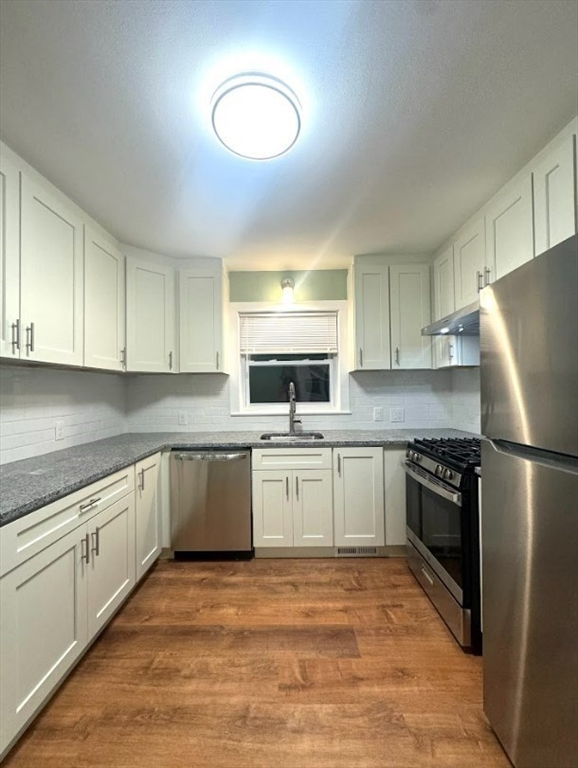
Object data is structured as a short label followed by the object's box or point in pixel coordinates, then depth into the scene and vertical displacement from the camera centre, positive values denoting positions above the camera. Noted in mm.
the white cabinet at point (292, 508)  2566 -843
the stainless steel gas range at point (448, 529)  1638 -737
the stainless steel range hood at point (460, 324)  1815 +416
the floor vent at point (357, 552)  2580 -1172
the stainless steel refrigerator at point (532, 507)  871 -326
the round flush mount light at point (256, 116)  1218 +1039
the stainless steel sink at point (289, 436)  2871 -351
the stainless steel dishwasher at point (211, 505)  2549 -813
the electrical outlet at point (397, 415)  3121 -194
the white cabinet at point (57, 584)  1145 -782
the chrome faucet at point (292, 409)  2982 -137
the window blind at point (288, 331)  3203 +574
